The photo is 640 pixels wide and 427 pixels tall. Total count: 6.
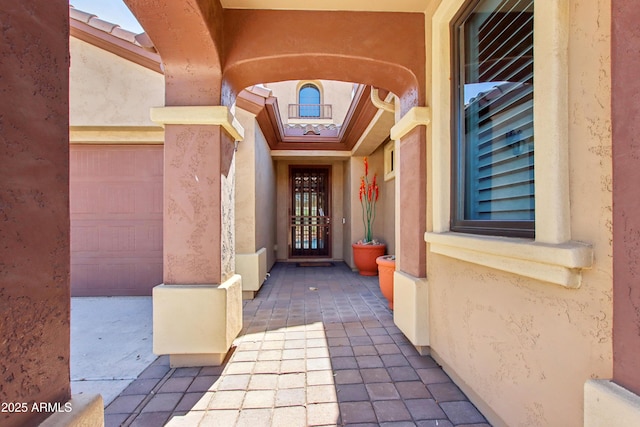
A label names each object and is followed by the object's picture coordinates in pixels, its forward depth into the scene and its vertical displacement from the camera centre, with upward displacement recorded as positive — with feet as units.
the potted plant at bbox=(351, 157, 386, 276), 17.71 -1.56
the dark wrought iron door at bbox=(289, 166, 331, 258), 23.91 +0.17
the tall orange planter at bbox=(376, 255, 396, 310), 10.79 -2.32
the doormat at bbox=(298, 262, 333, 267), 21.74 -3.79
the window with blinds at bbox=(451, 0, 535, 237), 4.85 +1.81
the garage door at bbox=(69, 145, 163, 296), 13.32 -0.20
